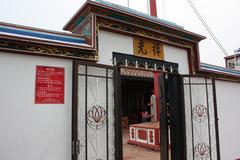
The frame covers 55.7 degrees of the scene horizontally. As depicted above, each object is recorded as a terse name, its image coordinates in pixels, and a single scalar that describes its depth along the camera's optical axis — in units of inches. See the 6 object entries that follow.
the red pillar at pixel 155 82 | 333.4
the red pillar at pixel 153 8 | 214.5
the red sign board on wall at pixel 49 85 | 94.3
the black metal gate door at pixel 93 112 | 99.4
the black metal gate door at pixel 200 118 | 138.2
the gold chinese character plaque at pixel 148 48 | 132.3
